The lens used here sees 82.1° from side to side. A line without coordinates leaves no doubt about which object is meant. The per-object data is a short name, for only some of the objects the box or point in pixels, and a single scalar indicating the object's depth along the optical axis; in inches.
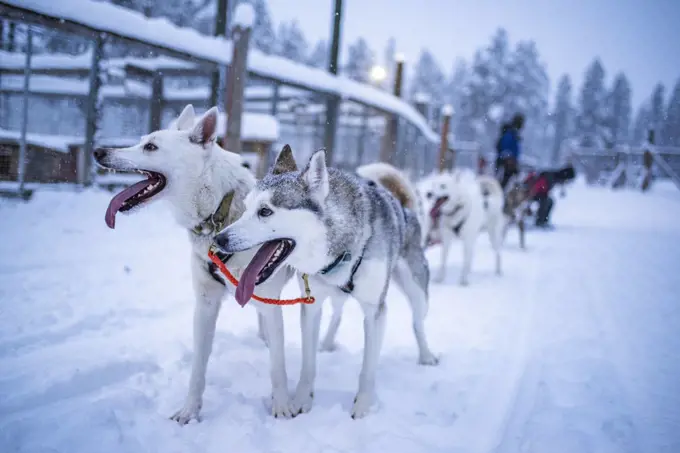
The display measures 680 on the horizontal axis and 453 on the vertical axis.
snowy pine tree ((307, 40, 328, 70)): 1531.7
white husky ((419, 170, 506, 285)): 223.5
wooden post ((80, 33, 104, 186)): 252.3
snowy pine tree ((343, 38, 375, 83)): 1583.9
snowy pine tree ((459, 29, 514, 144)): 1498.5
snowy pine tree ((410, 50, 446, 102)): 1933.2
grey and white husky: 75.2
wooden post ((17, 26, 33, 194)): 221.3
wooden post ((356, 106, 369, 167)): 562.9
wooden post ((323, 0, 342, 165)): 335.6
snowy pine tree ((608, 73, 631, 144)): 1615.2
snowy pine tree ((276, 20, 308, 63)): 1317.7
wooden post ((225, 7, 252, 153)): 194.2
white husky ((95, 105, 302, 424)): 84.8
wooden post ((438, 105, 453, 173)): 535.5
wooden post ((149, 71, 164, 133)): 370.6
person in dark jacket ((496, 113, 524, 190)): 354.3
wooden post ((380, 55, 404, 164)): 422.3
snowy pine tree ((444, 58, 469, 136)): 2050.9
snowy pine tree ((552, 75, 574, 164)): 1985.7
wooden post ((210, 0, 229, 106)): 267.6
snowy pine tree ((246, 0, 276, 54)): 964.4
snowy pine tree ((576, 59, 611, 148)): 1579.7
